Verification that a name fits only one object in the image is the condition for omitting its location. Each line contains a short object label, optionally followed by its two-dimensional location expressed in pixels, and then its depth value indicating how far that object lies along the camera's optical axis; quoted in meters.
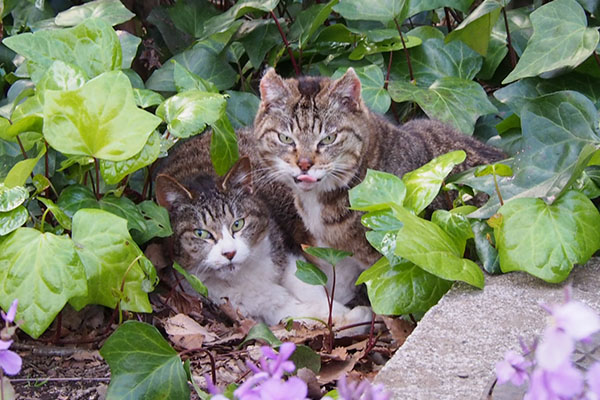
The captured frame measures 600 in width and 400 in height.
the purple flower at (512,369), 0.80
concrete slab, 1.70
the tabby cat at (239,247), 3.12
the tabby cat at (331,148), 2.97
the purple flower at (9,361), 0.97
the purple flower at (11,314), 0.93
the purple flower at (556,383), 0.70
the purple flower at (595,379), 0.70
